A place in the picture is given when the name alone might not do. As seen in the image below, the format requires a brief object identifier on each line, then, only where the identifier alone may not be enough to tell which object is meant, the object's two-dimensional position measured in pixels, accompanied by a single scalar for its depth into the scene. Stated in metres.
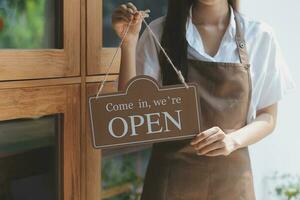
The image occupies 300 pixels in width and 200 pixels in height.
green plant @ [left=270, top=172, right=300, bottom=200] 1.91
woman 1.06
